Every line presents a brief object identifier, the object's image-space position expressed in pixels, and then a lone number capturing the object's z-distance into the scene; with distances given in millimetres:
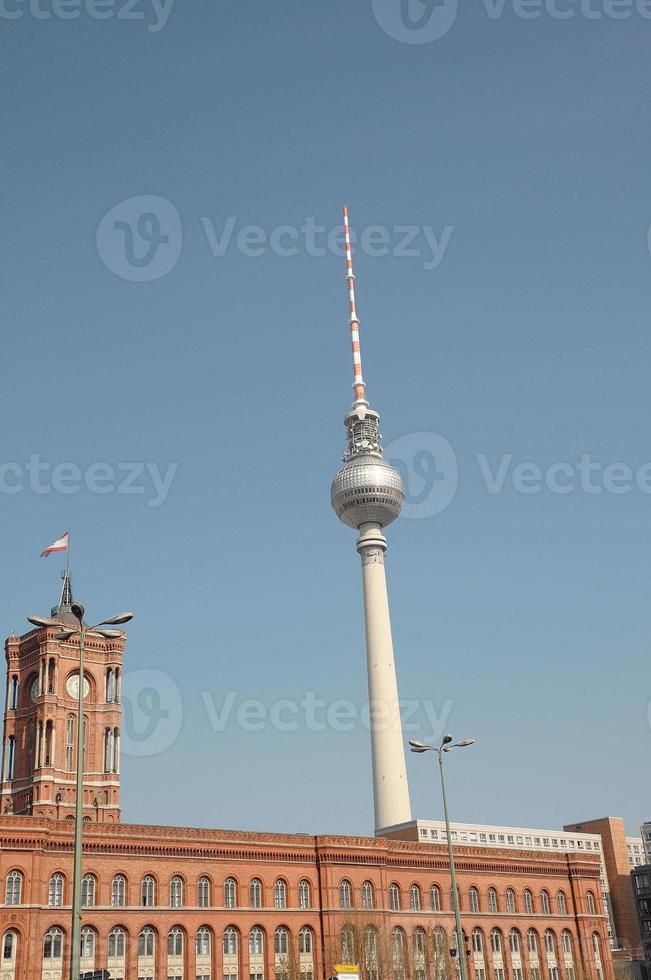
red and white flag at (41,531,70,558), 84312
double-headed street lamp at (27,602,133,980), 28438
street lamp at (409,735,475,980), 44772
